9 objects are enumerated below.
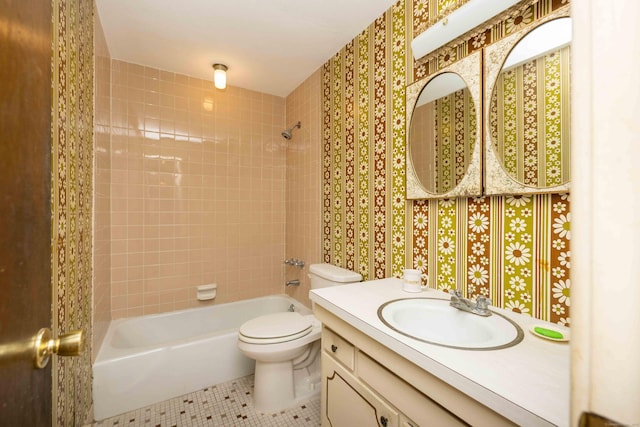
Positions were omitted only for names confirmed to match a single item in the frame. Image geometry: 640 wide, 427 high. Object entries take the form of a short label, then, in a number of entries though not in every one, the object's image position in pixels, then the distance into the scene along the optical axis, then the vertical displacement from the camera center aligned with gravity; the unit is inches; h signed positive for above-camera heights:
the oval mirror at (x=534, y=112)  34.4 +13.5
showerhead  100.2 +28.3
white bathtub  62.9 -37.1
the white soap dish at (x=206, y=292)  92.2 -26.4
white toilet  62.5 -32.1
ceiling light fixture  83.4 +40.5
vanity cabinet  26.0 -20.5
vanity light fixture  39.7 +29.0
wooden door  14.4 +0.4
